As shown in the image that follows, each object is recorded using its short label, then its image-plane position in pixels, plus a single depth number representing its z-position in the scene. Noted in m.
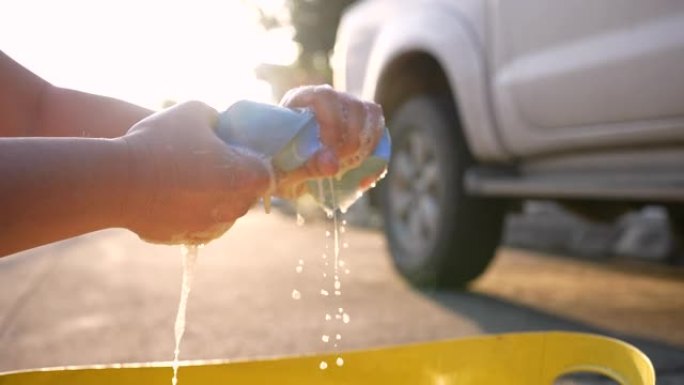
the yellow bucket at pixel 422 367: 1.42
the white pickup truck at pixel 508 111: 2.69
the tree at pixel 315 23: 16.77
